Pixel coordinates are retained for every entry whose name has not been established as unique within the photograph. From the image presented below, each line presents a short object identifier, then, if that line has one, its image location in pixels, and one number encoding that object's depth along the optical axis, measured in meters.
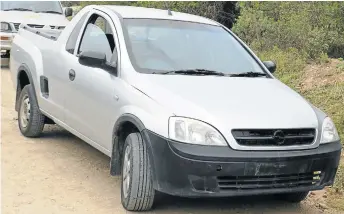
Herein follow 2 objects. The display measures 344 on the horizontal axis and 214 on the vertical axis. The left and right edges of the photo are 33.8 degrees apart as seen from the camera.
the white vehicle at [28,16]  13.09
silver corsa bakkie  4.25
